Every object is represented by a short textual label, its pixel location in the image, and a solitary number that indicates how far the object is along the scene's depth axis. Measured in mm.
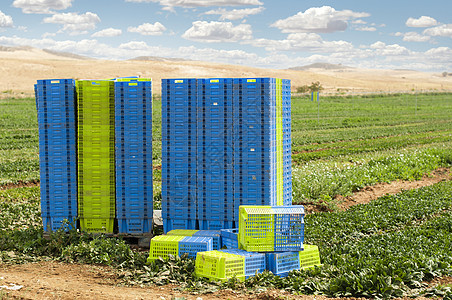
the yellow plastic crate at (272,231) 8133
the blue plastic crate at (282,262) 7980
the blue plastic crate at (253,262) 7840
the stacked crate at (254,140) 9359
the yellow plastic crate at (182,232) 9117
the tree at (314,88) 83438
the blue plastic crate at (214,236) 8953
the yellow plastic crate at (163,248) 8422
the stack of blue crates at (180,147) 9586
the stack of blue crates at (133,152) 9797
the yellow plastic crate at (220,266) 7638
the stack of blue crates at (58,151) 9906
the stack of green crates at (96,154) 9891
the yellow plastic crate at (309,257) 8188
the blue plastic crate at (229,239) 8734
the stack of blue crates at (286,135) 9953
